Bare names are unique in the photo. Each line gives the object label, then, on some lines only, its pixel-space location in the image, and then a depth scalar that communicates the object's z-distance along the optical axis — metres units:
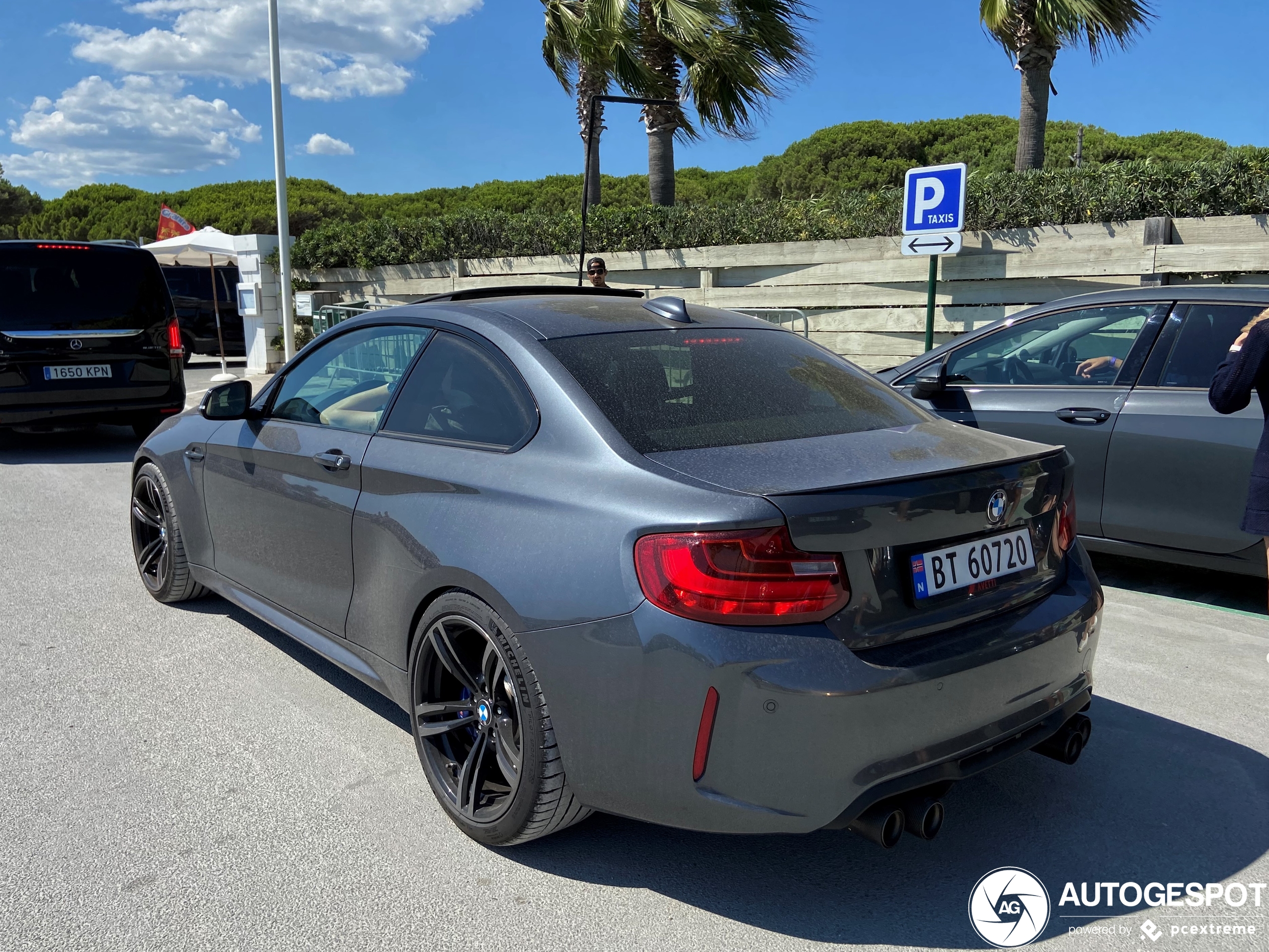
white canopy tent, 17.66
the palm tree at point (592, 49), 14.93
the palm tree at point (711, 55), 14.20
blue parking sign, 8.38
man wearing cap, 10.31
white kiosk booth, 18.38
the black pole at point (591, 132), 11.38
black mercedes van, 8.70
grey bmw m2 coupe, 2.28
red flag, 22.36
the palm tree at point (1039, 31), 11.59
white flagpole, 16.98
